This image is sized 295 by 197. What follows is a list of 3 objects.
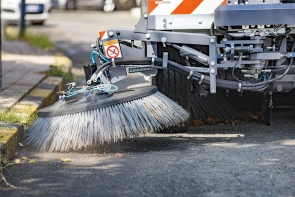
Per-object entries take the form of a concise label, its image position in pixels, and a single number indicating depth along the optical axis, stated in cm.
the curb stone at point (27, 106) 565
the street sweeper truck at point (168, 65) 584
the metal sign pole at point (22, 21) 1546
